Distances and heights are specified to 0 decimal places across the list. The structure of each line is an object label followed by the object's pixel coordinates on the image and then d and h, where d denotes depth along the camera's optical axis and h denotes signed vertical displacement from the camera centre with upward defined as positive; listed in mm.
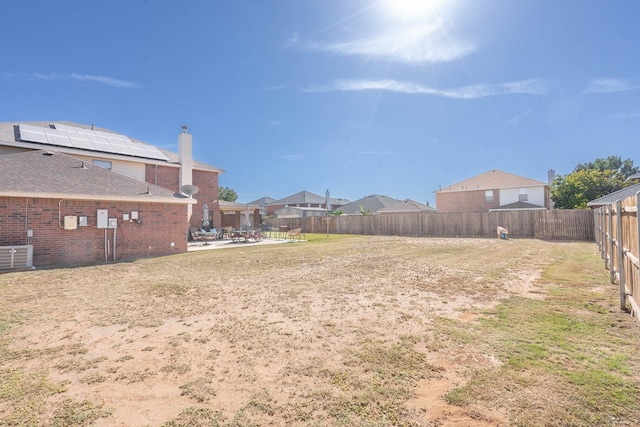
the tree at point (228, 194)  67062 +6419
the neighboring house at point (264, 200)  59781 +4431
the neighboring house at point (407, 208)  37844 +1503
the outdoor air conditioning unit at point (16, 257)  9422 -1002
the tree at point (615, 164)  52250 +9125
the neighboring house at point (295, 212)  48844 +1565
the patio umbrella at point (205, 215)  21117 +507
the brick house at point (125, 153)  15906 +4215
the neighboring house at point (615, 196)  15184 +1094
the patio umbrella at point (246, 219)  21703 +224
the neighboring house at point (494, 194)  30297 +2629
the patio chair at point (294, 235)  23294 -1075
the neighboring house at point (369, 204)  52125 +2890
